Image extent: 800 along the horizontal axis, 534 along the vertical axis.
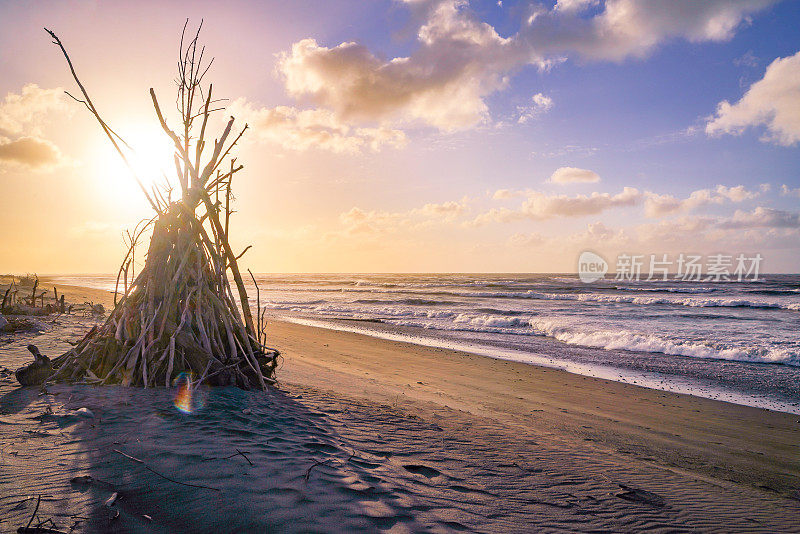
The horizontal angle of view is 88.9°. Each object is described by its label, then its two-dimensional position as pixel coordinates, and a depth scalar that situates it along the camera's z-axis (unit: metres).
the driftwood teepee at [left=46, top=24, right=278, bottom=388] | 5.38
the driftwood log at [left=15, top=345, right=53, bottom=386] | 5.02
